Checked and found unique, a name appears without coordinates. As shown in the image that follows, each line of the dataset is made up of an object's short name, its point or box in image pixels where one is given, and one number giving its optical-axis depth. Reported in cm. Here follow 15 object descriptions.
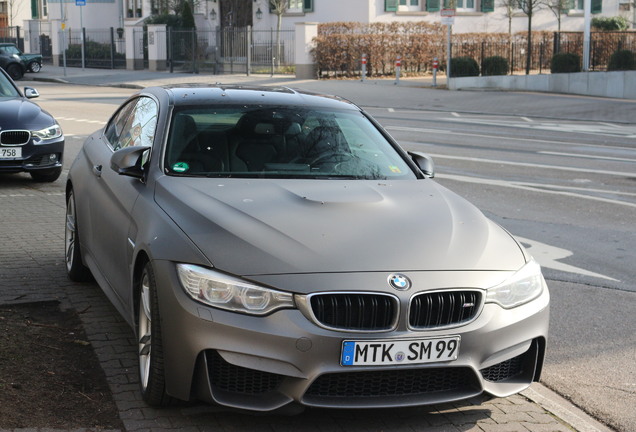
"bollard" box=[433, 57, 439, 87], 3542
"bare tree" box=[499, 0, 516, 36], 4835
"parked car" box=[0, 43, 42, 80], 4394
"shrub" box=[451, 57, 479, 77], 3597
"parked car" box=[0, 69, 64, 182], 1225
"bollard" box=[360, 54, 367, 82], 3856
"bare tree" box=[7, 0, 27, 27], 7448
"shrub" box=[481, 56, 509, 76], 3619
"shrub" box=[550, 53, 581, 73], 3431
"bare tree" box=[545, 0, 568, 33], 4800
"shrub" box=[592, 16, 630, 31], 5322
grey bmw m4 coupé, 432
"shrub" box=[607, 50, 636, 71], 3294
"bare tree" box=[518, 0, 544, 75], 3625
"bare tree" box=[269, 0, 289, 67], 4700
